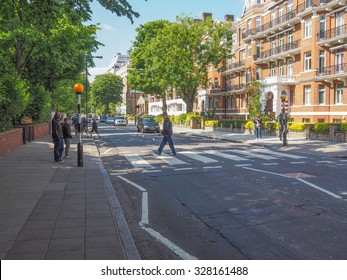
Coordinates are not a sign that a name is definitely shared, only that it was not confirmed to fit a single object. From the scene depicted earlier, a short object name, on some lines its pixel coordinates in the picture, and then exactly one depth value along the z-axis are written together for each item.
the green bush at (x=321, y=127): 23.64
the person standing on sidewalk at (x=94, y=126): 29.16
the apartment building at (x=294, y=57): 33.56
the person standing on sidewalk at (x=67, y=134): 14.93
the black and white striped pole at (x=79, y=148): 12.30
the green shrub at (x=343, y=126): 22.65
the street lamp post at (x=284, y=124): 20.67
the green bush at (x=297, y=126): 26.19
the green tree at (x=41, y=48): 9.14
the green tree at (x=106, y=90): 116.06
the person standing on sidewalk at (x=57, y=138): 13.80
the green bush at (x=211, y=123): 42.51
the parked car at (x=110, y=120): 73.00
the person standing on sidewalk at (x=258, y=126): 24.47
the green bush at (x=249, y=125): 33.68
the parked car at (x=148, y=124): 37.47
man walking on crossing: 16.50
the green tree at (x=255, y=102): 32.69
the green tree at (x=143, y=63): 57.08
